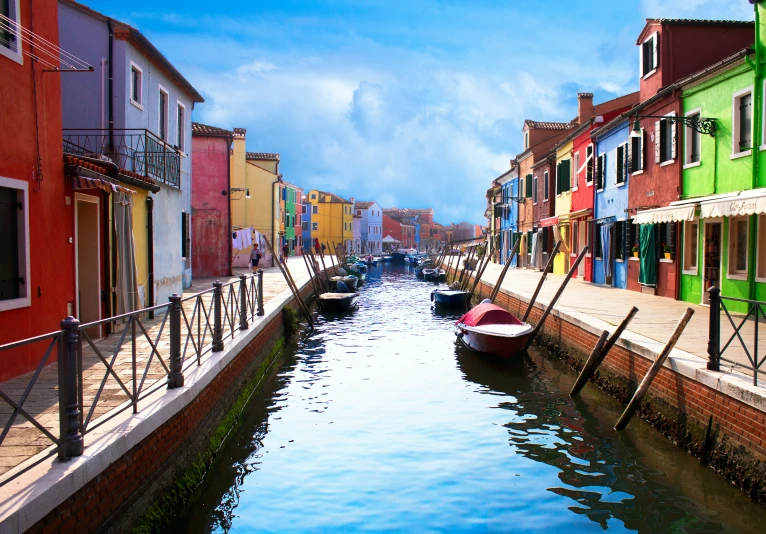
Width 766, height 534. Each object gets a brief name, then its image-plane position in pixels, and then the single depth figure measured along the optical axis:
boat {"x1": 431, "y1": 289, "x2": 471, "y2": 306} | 23.47
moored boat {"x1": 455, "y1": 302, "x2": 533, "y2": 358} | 12.80
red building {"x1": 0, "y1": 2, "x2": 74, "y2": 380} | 7.03
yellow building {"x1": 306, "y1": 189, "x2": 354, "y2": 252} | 77.48
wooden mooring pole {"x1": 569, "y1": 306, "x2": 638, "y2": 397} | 9.23
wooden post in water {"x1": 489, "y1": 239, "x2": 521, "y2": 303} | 18.98
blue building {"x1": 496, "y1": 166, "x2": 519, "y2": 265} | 38.78
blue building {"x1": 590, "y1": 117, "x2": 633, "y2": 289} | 19.64
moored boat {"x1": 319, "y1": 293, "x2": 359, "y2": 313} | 21.55
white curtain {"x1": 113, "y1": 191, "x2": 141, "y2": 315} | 10.62
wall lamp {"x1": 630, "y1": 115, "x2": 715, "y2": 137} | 14.02
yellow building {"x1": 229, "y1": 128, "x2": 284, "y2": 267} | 37.72
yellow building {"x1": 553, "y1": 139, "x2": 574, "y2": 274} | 26.69
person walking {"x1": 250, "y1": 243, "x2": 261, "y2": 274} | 32.02
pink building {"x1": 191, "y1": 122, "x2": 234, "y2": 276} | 25.66
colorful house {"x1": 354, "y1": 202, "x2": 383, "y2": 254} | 93.75
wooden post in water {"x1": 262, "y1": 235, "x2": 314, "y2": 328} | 18.17
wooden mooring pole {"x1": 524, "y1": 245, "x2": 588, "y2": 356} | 13.11
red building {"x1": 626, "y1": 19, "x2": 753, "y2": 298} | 15.93
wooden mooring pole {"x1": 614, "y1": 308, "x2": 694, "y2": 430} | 7.67
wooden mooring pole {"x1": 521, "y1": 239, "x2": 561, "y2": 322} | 14.80
